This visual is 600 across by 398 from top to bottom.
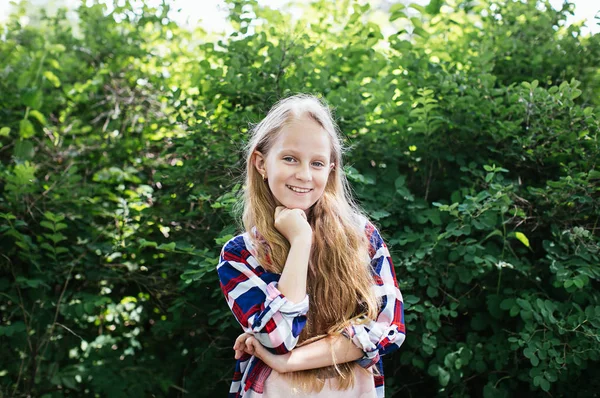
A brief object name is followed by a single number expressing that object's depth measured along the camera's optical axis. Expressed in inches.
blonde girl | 75.0
